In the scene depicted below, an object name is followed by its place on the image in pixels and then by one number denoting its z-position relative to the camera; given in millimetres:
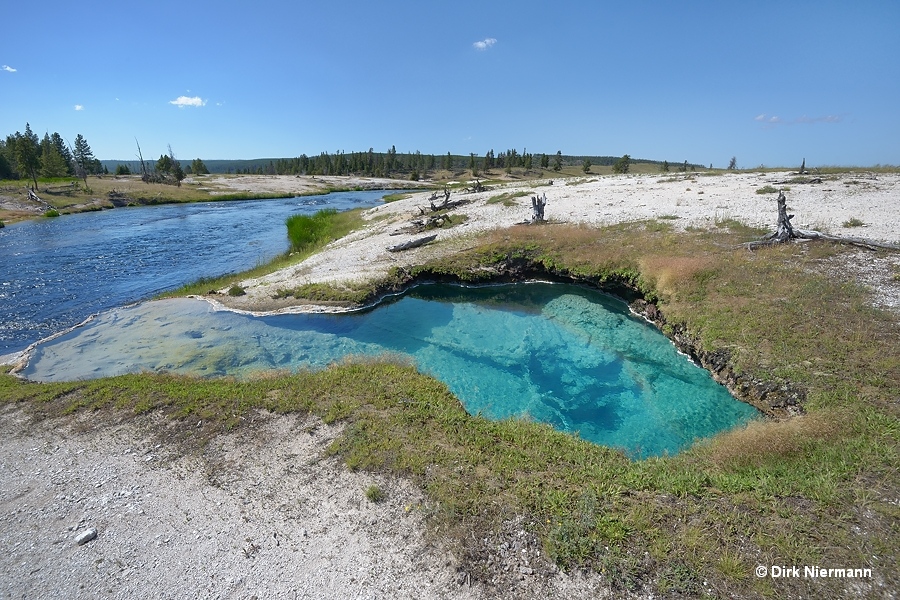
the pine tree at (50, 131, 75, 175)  115331
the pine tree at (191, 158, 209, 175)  144875
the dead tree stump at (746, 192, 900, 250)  21267
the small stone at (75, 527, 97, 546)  7766
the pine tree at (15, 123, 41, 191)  72500
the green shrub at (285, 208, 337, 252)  37344
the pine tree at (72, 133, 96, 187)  110956
